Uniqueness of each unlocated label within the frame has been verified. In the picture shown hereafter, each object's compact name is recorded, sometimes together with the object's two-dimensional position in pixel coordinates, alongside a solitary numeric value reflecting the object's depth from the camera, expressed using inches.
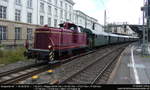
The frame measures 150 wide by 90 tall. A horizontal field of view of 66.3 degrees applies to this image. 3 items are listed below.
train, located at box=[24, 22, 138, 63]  305.5
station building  764.0
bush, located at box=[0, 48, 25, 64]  356.5
